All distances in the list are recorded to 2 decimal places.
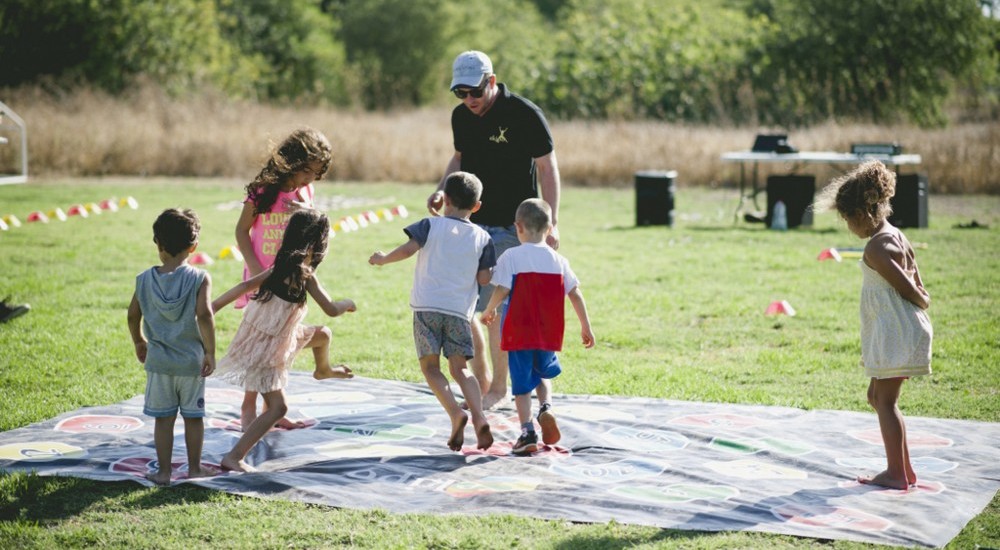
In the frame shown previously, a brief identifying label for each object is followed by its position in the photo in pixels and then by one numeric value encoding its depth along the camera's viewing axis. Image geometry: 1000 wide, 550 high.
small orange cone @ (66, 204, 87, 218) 16.48
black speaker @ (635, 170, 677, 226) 15.88
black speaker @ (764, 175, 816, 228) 15.91
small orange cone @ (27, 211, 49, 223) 15.65
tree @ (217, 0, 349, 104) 42.47
